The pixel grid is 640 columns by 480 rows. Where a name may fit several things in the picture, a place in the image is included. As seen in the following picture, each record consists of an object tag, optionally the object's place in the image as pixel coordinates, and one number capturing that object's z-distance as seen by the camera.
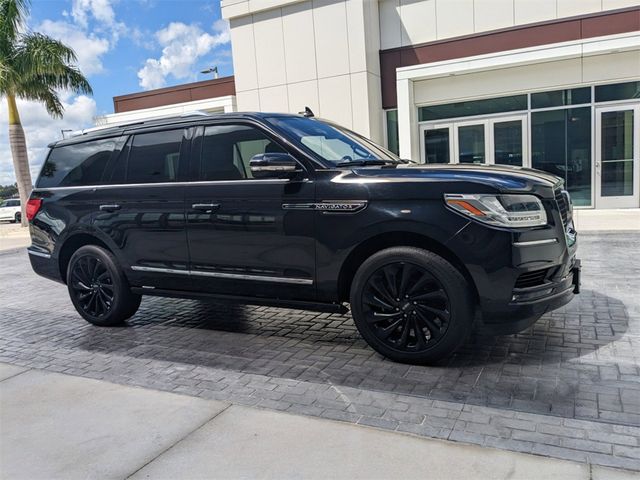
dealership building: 13.52
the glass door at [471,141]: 15.12
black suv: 3.71
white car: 33.22
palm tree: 18.86
